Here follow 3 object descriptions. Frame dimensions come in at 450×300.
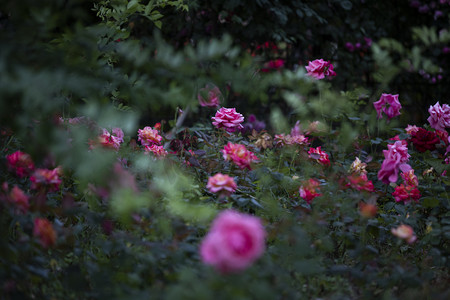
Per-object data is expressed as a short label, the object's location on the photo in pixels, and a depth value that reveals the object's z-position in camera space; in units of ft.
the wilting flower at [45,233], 9.64
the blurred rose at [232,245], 9.00
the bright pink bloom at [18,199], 9.69
